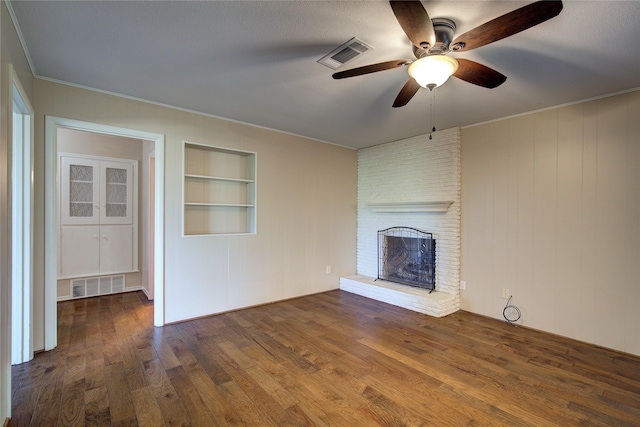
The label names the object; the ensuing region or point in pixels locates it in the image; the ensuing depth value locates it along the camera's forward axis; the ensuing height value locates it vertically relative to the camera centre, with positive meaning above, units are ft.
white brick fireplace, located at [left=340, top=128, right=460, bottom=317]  13.09 +0.35
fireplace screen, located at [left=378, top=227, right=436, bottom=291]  14.06 -2.11
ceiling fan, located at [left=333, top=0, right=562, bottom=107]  4.65 +3.09
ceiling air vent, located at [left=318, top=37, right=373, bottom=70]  6.89 +3.80
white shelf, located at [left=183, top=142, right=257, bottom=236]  12.20 +0.96
